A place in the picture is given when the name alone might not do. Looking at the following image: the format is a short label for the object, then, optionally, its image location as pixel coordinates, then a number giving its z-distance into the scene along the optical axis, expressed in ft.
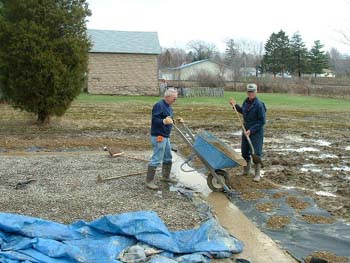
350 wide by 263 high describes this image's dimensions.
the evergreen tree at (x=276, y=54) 254.47
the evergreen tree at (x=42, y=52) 47.52
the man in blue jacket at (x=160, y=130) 24.14
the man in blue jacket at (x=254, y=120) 27.30
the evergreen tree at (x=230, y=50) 363.50
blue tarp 14.08
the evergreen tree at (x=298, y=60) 248.52
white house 245.65
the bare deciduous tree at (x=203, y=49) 363.72
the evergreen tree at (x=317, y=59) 254.88
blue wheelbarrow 24.44
